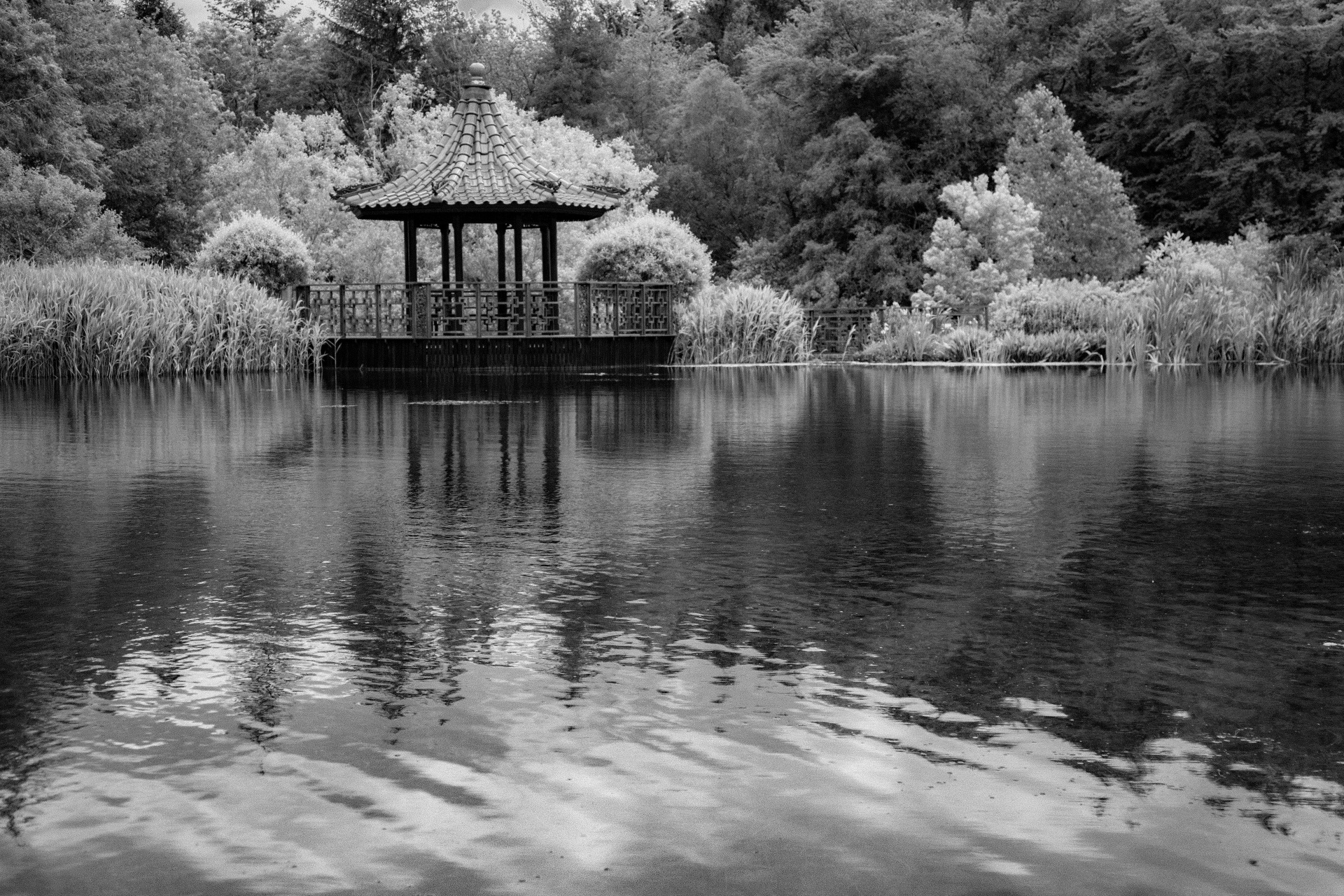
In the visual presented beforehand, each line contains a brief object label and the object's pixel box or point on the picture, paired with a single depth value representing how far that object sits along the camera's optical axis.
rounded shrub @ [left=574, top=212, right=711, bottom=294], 30.27
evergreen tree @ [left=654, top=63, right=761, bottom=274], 51.47
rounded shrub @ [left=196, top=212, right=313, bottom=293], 28.42
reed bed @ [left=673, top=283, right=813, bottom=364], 28.83
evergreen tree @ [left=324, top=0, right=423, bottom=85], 62.69
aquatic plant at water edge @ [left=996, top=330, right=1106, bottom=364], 27.84
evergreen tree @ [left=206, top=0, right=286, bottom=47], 71.12
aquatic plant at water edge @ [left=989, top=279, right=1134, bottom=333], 28.48
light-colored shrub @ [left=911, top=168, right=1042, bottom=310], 32.59
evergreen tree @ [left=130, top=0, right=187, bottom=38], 62.25
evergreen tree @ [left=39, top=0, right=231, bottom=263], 45.78
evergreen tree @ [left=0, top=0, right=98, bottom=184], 37.91
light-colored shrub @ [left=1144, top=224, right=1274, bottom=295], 29.34
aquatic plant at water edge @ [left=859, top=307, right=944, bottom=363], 29.59
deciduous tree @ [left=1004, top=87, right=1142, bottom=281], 36.00
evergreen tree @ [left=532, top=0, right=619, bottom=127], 56.09
